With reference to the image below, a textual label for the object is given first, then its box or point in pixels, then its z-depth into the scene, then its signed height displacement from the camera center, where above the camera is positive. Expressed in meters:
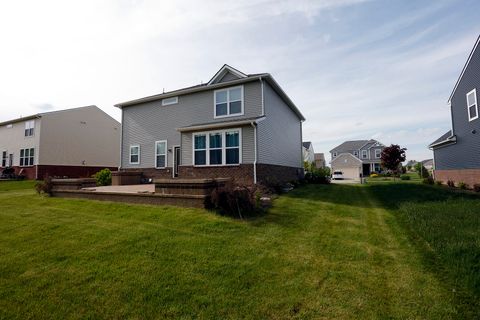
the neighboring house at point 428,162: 83.60 +3.34
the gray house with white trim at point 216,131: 13.08 +2.58
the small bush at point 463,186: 14.56 -0.86
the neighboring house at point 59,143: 24.62 +3.55
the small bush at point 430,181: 19.69 -0.74
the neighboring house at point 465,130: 13.57 +2.51
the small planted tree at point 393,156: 27.34 +1.77
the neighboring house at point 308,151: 53.87 +5.11
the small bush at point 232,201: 7.25 -0.78
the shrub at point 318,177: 20.34 -0.32
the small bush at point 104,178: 15.62 -0.12
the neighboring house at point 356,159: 43.72 +2.89
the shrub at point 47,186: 11.44 -0.43
